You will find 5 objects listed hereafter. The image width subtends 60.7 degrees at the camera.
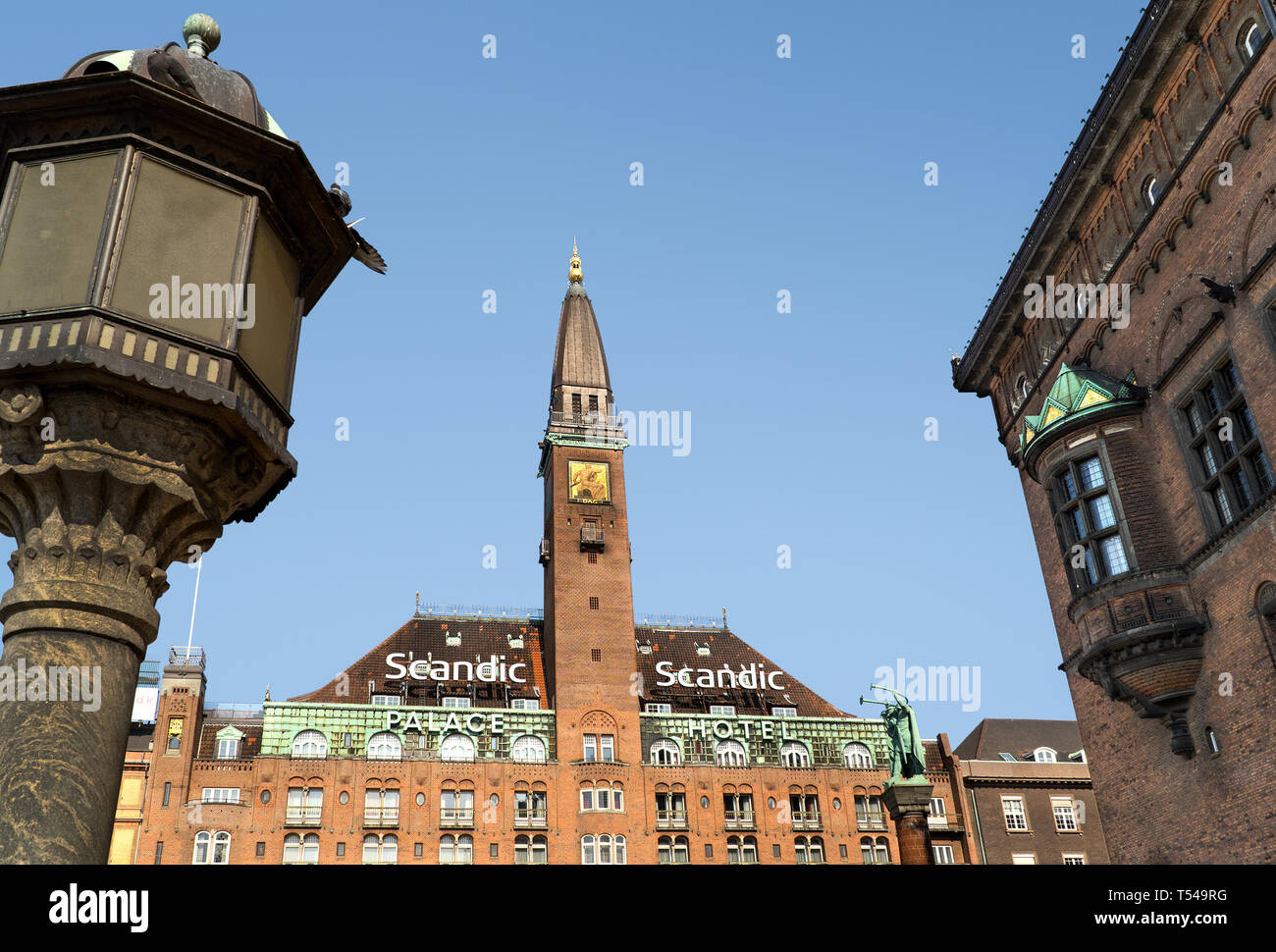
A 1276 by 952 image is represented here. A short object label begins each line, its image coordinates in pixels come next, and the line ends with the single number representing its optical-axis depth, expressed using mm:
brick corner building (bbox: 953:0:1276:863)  21344
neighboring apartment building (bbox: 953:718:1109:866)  70188
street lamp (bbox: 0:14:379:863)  9312
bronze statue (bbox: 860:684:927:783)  32156
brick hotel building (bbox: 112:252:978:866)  65250
